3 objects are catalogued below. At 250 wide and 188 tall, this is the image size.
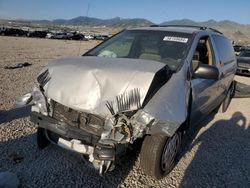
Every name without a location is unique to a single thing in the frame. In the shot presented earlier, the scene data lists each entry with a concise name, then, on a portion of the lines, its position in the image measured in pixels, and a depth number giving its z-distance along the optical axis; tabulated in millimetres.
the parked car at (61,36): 32991
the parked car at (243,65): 9145
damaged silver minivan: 1909
